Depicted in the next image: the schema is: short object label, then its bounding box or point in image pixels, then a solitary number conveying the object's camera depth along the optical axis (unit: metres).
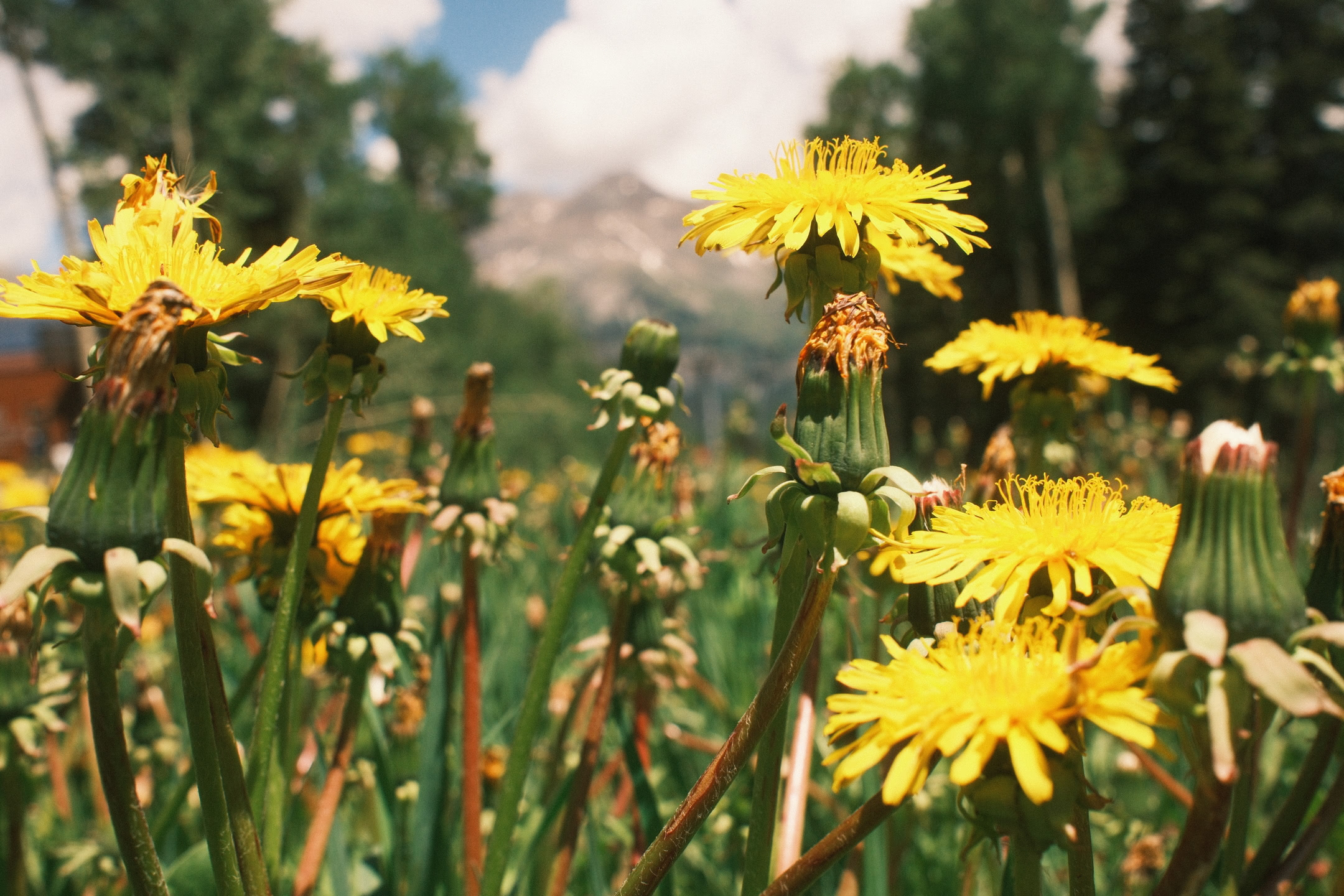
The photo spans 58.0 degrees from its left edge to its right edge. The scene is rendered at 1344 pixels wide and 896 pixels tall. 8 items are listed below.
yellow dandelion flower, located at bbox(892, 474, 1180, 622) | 0.15
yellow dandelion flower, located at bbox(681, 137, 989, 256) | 0.17
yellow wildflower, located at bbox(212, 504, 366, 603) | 0.22
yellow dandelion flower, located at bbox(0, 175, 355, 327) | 0.15
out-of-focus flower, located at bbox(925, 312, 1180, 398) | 0.26
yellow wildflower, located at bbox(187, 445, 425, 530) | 0.22
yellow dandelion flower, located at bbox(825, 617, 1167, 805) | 0.13
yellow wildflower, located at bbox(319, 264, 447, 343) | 0.18
